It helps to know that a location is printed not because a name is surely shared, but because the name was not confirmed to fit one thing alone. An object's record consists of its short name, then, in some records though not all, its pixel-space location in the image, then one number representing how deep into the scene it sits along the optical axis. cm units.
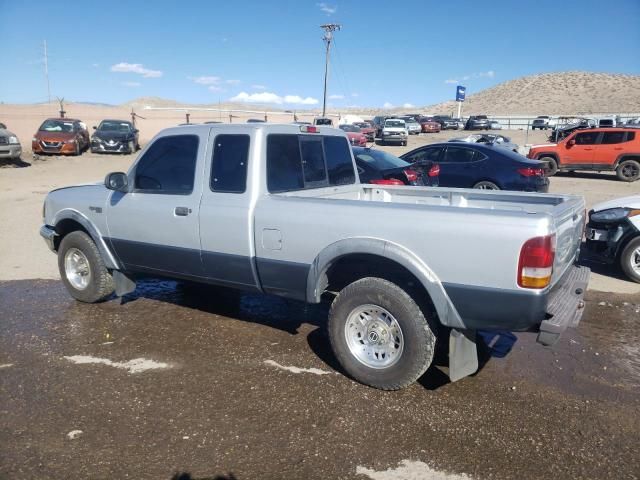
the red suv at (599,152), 1791
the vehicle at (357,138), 2904
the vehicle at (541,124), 4934
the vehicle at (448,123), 5469
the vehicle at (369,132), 3656
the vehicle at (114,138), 2198
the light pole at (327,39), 4900
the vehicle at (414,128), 4669
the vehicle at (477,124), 5081
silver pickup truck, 331
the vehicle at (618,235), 661
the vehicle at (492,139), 2506
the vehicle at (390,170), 929
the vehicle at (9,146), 1773
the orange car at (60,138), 2047
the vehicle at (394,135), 3425
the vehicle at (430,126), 4881
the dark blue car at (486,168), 1134
